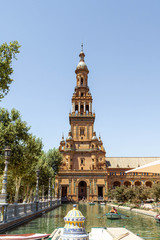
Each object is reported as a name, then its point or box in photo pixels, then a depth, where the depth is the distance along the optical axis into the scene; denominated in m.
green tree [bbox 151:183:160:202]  36.02
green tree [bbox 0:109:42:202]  25.45
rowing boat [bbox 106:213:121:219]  21.67
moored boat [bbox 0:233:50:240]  9.91
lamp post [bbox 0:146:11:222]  14.52
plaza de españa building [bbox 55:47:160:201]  67.06
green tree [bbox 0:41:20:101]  15.69
